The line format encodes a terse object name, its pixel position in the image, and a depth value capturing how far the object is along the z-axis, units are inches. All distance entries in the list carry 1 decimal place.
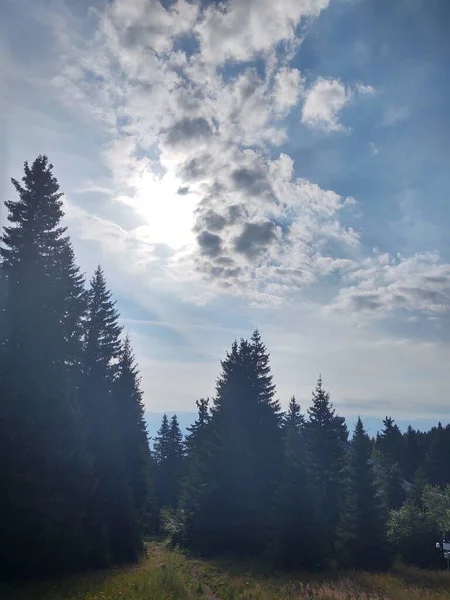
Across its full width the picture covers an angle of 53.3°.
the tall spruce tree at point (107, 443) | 1119.0
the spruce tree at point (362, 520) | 1315.2
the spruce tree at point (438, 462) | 3479.3
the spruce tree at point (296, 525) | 1088.8
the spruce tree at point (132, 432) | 1403.8
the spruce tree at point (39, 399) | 718.5
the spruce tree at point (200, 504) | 1362.0
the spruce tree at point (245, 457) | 1311.5
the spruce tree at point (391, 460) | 2171.5
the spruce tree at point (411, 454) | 3836.1
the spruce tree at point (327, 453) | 1491.1
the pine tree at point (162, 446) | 3063.5
